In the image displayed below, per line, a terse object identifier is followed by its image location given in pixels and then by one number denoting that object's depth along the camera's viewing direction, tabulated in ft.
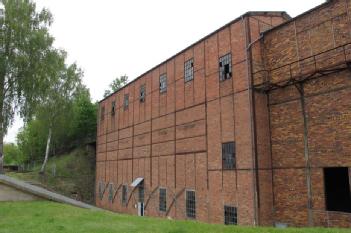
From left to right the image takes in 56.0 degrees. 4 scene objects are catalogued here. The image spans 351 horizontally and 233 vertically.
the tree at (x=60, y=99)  114.62
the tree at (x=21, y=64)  67.26
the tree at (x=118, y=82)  178.81
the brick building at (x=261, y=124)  45.68
